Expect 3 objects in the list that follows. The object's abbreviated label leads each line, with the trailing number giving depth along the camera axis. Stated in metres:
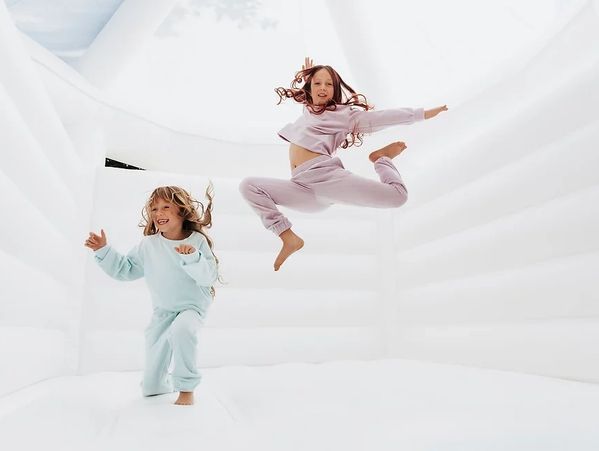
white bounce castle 2.70
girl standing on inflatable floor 3.13
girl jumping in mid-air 2.35
